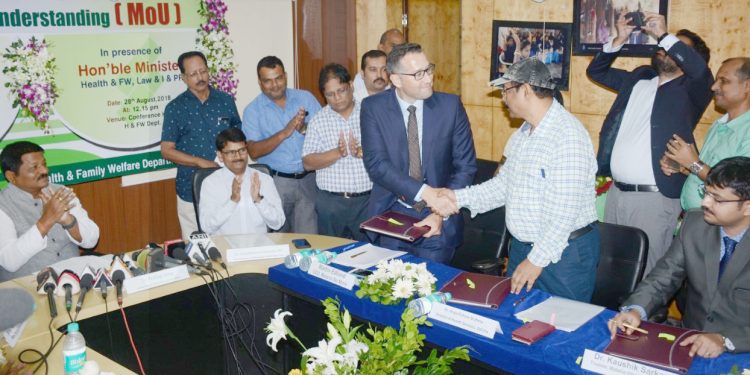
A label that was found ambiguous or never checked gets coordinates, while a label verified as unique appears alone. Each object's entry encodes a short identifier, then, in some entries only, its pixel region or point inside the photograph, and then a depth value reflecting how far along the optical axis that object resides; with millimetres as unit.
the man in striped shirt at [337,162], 4695
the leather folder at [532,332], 2559
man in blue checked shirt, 2977
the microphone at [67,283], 3189
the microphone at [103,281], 3217
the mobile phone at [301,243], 3814
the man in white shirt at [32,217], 3629
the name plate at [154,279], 3230
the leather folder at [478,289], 2904
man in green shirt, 3893
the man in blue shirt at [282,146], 5137
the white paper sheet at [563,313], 2723
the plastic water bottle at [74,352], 2350
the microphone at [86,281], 3109
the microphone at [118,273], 3240
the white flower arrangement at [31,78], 4820
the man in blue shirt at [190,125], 5145
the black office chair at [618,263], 3314
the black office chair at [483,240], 4062
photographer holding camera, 4141
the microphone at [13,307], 1625
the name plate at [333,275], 3167
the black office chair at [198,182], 4340
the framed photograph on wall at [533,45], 5316
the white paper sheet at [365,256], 3438
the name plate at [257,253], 3641
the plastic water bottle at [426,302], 2805
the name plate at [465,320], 2633
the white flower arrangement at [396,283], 2870
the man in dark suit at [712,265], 2758
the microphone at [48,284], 3016
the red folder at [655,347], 2363
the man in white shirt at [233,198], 4266
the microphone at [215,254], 3600
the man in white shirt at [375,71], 5070
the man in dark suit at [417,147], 3754
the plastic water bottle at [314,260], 3369
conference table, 2477
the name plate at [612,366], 2311
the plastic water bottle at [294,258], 3434
